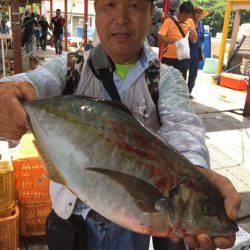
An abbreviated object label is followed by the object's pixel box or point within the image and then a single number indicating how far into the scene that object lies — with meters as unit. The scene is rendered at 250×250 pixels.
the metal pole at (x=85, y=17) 11.43
